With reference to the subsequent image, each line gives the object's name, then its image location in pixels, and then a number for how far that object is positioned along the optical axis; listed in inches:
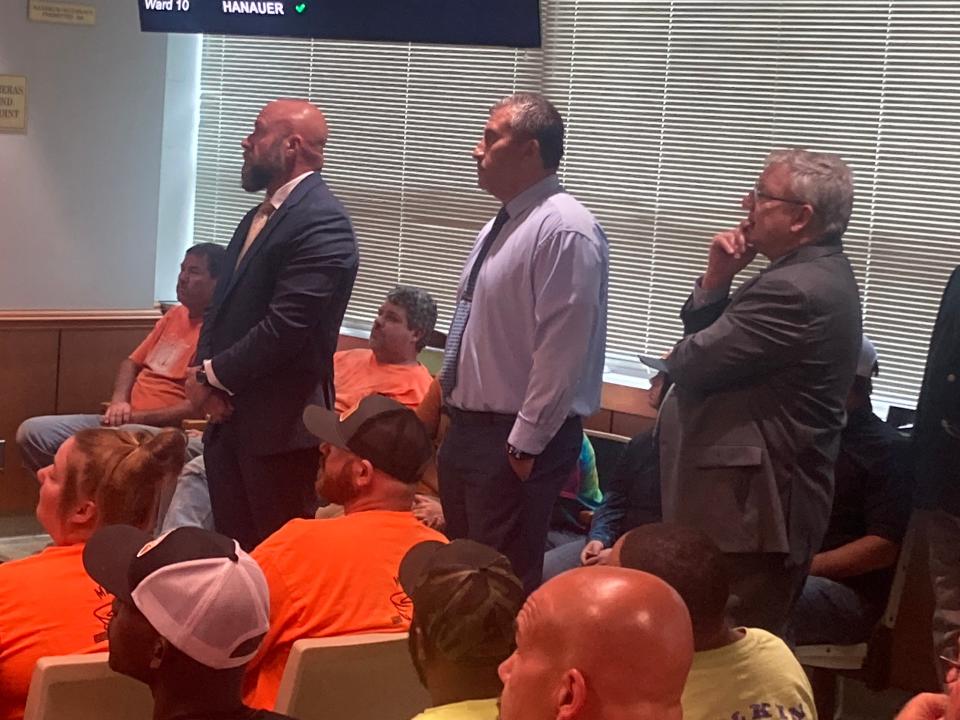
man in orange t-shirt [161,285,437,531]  182.1
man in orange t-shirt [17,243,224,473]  199.9
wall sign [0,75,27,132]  206.4
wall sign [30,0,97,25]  207.3
